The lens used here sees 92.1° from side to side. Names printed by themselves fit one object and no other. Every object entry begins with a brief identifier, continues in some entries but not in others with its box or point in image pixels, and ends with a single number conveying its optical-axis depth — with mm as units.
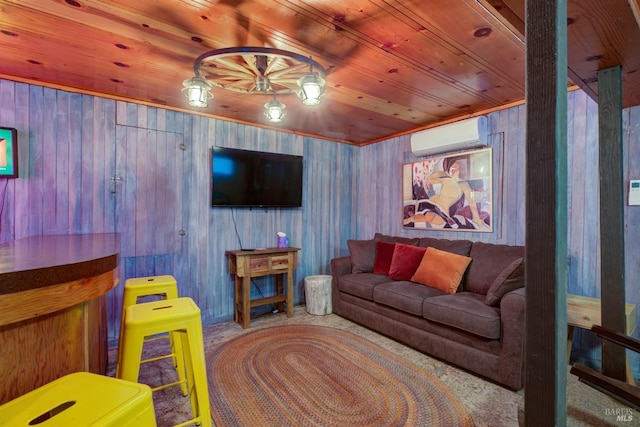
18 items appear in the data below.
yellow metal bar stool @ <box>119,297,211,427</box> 1401
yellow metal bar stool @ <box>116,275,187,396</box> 2076
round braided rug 1860
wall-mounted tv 3443
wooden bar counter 895
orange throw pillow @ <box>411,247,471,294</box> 2891
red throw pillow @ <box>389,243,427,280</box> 3294
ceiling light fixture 1798
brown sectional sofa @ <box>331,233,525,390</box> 2180
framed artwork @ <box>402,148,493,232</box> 3219
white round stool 3721
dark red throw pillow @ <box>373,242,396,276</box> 3574
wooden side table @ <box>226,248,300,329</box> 3303
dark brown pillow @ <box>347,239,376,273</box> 3748
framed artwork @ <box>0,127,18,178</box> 2416
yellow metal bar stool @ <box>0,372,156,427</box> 801
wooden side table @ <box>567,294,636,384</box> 2029
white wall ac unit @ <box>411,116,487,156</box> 3127
